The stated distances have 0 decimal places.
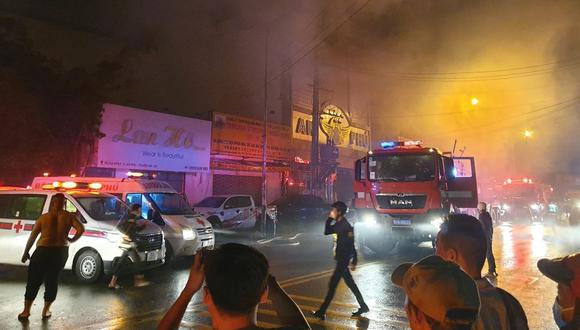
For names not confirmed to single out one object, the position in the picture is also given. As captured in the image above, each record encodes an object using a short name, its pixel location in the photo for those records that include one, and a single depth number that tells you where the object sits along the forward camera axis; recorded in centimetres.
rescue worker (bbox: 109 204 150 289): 751
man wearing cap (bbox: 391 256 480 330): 136
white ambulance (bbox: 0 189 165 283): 783
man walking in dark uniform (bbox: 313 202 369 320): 562
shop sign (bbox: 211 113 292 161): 1909
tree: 1112
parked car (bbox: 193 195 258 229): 1563
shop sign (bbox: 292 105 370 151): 2472
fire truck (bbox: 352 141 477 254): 1084
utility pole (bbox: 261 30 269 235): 1562
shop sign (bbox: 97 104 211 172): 1489
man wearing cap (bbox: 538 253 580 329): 185
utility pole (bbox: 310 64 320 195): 2205
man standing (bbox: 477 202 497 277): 839
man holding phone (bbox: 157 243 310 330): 152
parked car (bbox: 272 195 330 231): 1819
